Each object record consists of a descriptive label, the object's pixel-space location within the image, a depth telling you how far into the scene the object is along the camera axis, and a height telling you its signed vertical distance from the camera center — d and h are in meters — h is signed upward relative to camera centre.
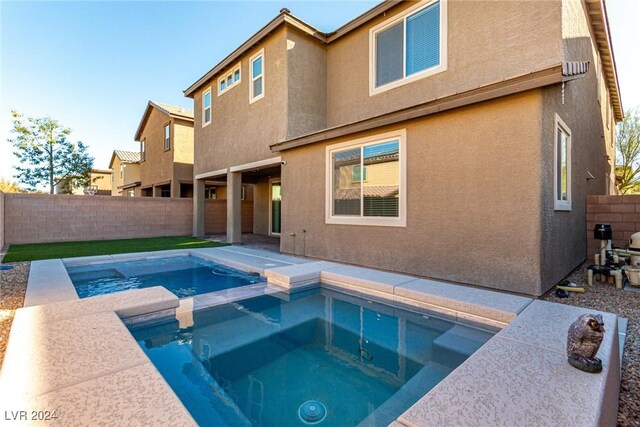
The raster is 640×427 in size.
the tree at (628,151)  20.98 +4.16
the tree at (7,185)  30.66 +2.62
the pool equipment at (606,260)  6.40 -1.13
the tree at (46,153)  21.69 +4.26
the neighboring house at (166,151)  19.95 +4.18
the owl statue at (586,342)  2.58 -1.12
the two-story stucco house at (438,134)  5.46 +1.85
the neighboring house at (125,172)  27.62 +3.78
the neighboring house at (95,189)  24.48 +2.28
